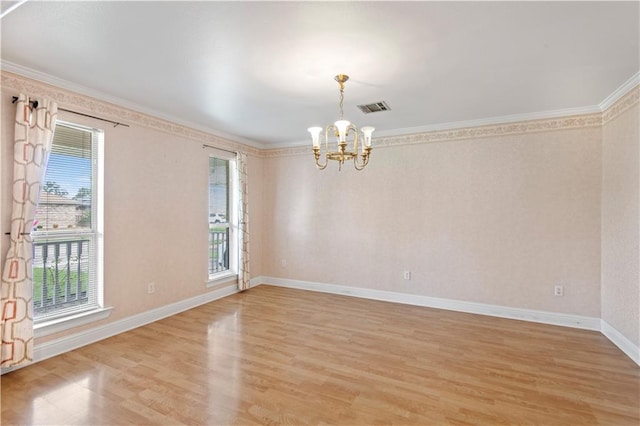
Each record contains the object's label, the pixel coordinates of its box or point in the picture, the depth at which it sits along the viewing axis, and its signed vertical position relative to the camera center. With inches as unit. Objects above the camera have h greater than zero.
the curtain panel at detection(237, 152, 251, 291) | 202.8 -8.5
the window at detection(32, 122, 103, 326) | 117.4 -6.6
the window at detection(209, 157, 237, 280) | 194.2 -3.1
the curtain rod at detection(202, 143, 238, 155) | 181.1 +40.5
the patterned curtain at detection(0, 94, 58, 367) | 100.7 -9.5
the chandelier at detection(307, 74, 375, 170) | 105.0 +26.9
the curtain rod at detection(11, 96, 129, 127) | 104.9 +39.9
